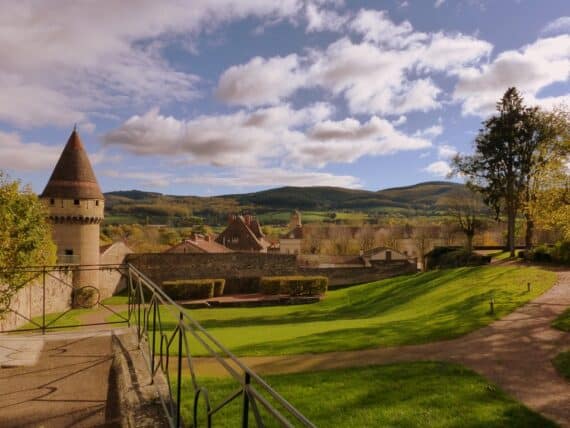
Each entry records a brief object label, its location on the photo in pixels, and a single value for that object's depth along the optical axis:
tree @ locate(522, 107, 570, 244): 14.90
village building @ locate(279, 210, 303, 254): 76.12
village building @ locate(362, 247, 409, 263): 55.09
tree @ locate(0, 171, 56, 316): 18.34
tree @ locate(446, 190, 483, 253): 33.56
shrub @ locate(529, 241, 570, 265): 22.96
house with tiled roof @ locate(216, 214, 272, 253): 57.19
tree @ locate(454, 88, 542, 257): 27.88
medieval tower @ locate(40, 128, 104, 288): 29.08
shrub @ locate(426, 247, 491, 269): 27.80
